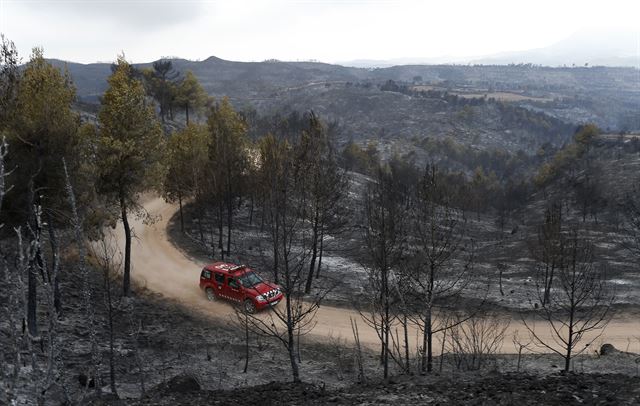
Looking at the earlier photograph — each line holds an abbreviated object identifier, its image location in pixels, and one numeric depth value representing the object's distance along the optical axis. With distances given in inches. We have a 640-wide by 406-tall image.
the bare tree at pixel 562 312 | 840.3
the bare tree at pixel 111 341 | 464.2
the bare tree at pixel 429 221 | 589.9
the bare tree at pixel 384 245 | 589.6
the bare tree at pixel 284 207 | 512.6
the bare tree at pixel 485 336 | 638.2
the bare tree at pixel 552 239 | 889.6
